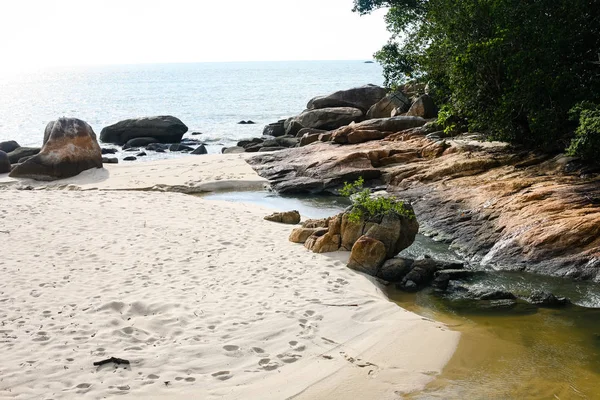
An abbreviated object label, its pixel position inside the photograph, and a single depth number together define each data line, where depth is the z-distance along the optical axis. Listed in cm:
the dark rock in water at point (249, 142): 3219
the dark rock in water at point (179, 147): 3436
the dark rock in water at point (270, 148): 2998
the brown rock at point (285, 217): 1560
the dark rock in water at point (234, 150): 3069
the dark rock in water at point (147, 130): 3725
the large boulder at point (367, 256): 1172
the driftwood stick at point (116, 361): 723
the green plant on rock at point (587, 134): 1450
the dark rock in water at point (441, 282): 1134
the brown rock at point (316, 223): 1393
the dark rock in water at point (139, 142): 3572
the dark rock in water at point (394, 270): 1162
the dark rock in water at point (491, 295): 1070
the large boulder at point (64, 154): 2264
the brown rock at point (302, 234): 1330
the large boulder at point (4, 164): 2417
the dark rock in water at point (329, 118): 3281
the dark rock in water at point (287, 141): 3078
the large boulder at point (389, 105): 3006
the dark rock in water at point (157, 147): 3444
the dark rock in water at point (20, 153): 2783
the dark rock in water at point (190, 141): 3751
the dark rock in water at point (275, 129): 3825
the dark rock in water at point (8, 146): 3109
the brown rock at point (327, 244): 1249
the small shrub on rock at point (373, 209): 1246
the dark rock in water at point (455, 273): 1170
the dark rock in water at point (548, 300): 1043
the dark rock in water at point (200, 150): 3268
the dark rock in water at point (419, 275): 1133
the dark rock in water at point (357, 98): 3488
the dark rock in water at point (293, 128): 3412
